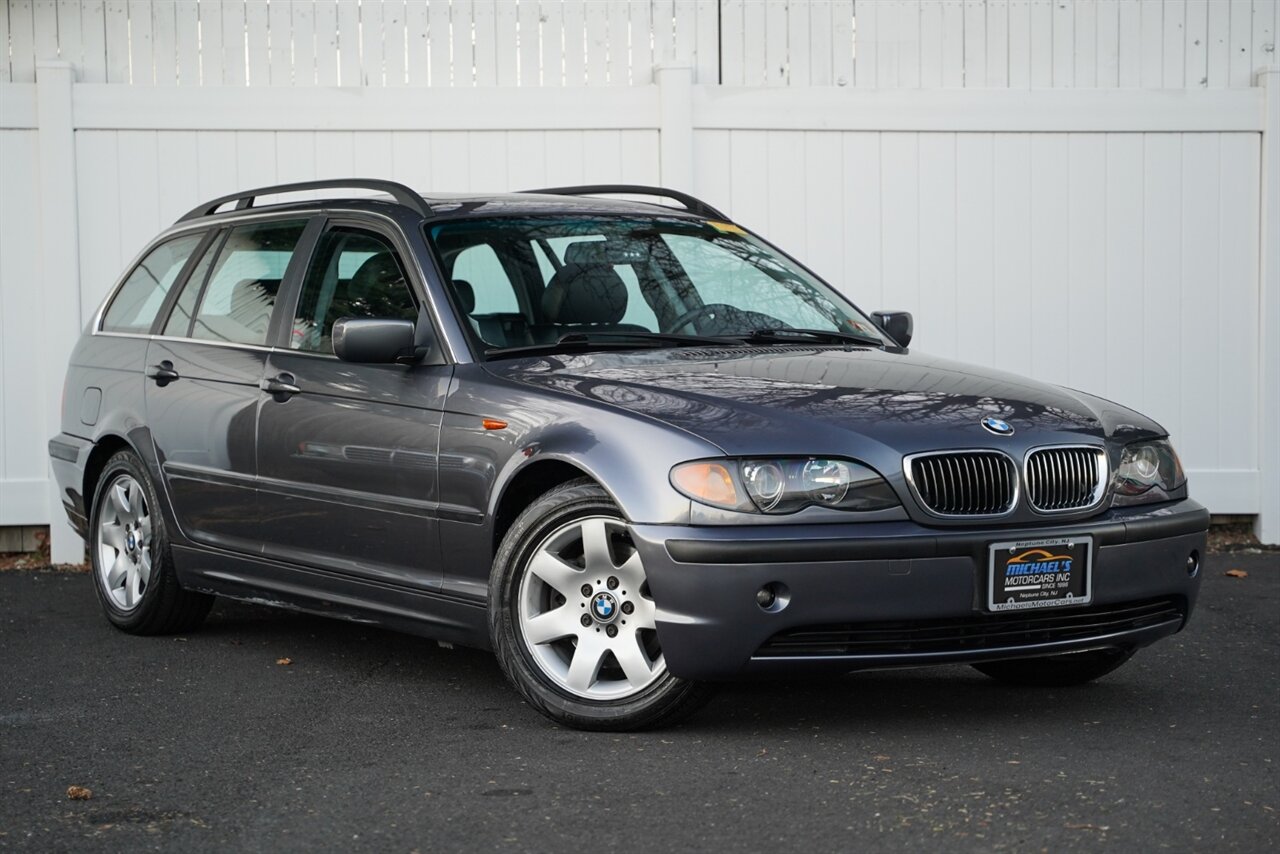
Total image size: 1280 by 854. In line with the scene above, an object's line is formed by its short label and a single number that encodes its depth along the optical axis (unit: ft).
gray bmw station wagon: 15.43
